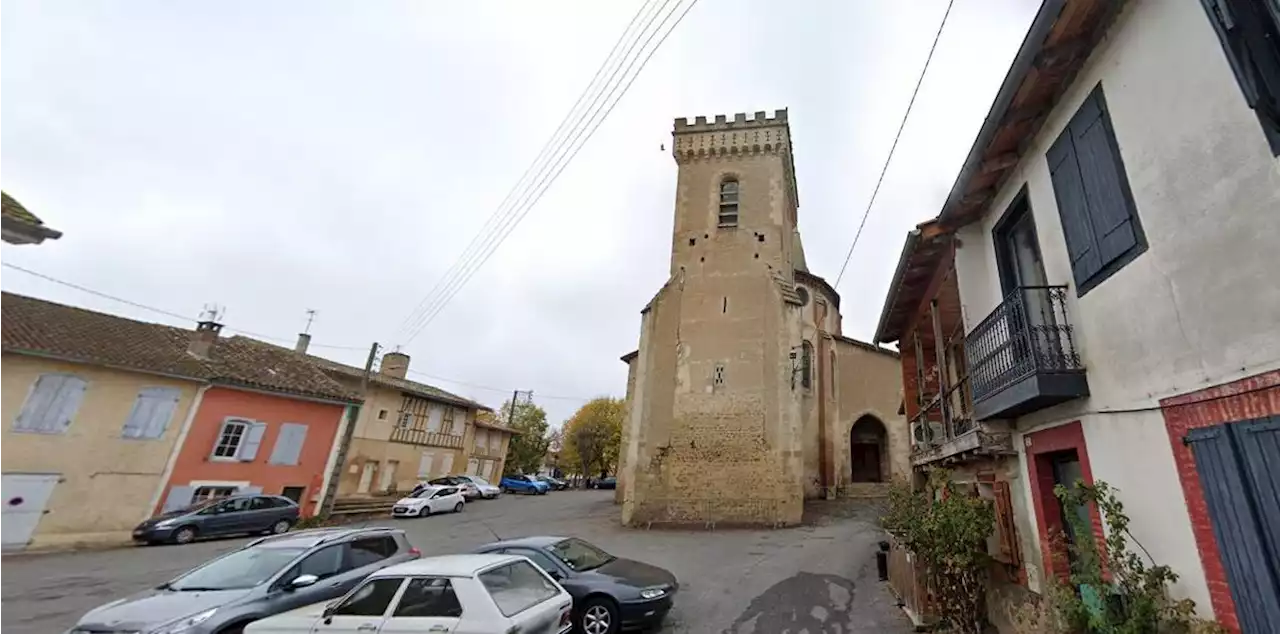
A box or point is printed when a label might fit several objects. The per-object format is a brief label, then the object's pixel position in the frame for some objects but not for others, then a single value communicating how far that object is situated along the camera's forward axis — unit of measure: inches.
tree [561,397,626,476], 1817.2
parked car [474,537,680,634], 279.7
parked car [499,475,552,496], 1439.5
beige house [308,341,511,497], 1015.0
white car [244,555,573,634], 199.2
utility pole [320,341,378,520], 751.1
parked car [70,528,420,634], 218.1
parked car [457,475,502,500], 1158.3
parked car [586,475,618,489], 1723.7
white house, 117.6
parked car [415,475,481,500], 1072.2
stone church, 767.1
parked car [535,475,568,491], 1581.3
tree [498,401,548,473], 1795.0
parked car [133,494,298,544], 577.6
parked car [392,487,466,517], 879.1
